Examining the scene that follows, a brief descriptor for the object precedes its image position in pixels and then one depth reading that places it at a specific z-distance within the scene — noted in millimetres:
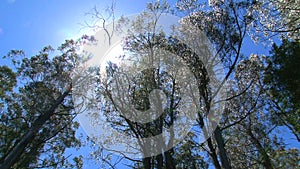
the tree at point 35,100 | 12852
